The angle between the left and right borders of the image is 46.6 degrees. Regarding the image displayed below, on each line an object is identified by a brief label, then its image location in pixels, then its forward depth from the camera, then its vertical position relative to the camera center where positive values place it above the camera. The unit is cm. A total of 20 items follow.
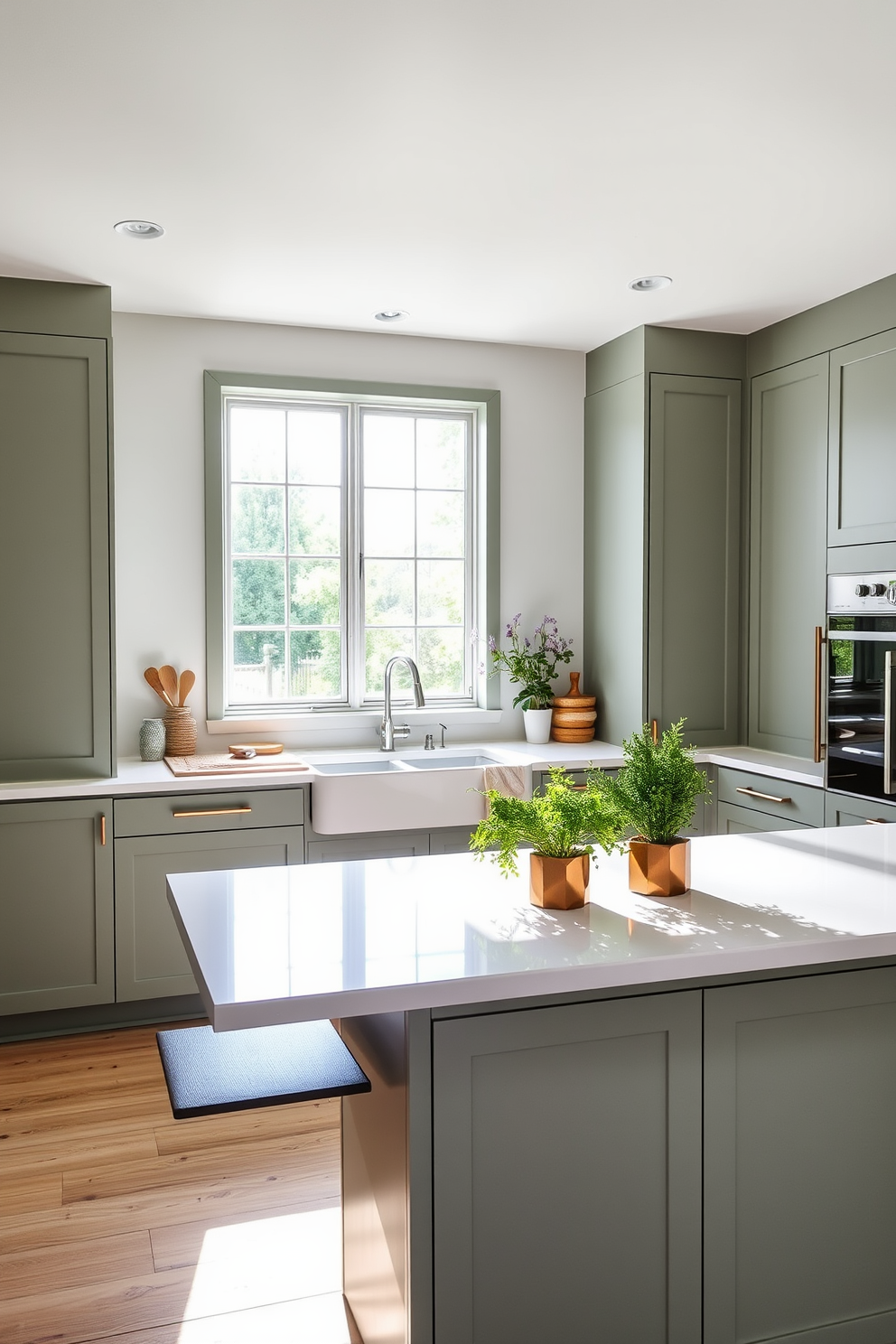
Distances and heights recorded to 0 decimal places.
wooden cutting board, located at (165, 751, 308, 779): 377 -43
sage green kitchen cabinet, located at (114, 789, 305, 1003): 362 -72
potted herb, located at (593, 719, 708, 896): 189 -28
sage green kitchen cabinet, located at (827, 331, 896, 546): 361 +74
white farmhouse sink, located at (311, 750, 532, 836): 376 -54
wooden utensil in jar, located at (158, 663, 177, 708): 415 -12
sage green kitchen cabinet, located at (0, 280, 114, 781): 357 +41
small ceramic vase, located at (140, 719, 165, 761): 407 -35
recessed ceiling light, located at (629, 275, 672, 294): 370 +132
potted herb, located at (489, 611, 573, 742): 460 -7
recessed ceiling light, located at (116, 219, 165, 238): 313 +129
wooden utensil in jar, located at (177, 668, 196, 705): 416 -13
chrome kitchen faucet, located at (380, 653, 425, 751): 434 -31
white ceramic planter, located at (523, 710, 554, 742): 458 -33
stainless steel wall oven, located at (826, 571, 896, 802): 345 -13
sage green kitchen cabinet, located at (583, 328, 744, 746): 431 +51
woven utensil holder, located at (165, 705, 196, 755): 411 -32
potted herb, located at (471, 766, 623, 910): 182 -32
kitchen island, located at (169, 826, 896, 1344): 155 -72
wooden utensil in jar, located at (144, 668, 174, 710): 411 -12
